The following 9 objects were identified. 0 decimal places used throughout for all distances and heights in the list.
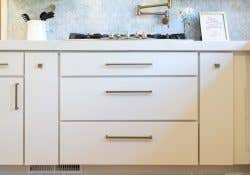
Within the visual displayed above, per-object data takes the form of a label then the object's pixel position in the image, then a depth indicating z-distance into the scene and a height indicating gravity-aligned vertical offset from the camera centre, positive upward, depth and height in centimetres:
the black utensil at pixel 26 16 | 262 +50
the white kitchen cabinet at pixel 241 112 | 215 -13
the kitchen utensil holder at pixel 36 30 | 254 +40
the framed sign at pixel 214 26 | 260 +44
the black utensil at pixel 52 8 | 268 +57
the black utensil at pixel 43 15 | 261 +51
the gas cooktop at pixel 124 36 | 249 +36
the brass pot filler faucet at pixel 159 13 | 266 +54
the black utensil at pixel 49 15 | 261 +51
